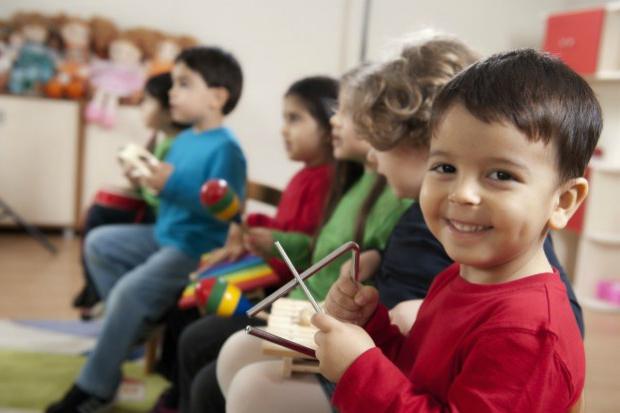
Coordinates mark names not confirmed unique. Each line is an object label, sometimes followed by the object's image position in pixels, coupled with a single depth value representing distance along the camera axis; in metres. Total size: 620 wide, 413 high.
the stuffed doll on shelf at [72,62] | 3.32
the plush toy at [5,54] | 3.26
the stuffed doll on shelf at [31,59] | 3.28
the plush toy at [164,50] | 3.45
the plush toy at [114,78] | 3.32
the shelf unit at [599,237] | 3.05
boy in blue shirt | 1.46
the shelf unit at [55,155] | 3.29
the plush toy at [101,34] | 3.45
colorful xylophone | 1.27
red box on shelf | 3.09
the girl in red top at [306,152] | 1.43
